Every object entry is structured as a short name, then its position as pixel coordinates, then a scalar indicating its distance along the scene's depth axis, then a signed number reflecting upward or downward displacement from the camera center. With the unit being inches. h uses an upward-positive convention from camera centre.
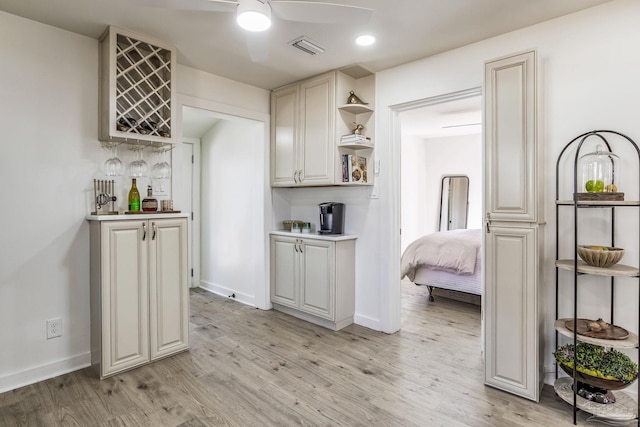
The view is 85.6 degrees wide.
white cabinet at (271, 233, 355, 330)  129.0 -26.9
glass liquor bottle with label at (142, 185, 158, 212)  106.1 +1.9
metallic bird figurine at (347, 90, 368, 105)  128.3 +41.4
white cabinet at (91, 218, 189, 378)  93.2 -23.6
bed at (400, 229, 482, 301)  152.6 -24.0
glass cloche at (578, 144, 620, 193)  81.0 +10.1
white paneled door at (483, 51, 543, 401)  83.1 -4.4
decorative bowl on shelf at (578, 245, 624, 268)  74.5 -9.9
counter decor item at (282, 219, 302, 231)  150.9 -5.7
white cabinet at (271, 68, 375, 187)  127.6 +31.4
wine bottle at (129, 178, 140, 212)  104.3 +3.4
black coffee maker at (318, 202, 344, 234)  136.3 -3.1
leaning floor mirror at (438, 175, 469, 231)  260.7 +6.3
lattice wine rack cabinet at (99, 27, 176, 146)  96.9 +36.4
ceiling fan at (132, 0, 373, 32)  66.9 +40.0
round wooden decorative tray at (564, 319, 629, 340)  74.1 -26.7
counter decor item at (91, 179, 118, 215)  101.0 +4.5
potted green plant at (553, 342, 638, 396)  72.8 -34.2
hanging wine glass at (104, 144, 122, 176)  100.9 +13.0
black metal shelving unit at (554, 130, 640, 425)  72.7 -12.9
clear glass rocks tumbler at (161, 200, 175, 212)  110.9 +1.7
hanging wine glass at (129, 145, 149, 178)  107.0 +13.8
